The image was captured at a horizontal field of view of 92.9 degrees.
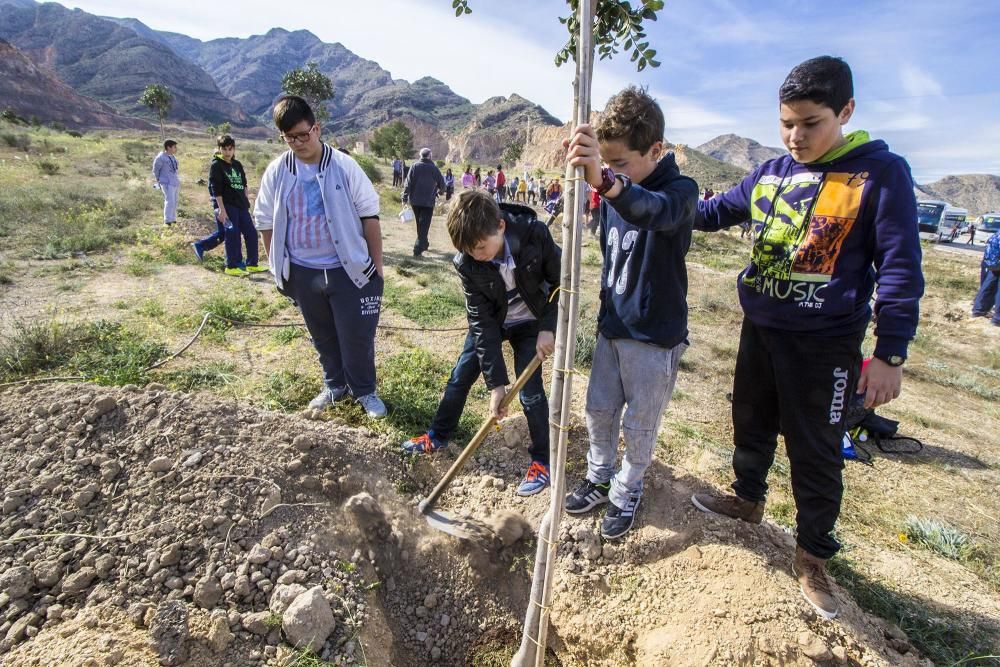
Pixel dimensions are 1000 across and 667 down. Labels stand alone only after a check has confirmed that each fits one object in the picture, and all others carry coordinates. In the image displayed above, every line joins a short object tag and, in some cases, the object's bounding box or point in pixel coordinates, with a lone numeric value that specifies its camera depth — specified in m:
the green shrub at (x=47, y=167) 13.62
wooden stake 1.36
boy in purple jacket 1.56
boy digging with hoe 2.18
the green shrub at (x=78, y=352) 3.13
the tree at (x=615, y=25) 1.47
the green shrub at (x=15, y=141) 17.97
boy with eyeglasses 2.75
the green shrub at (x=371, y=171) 18.16
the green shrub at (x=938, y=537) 2.67
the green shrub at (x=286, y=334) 4.35
